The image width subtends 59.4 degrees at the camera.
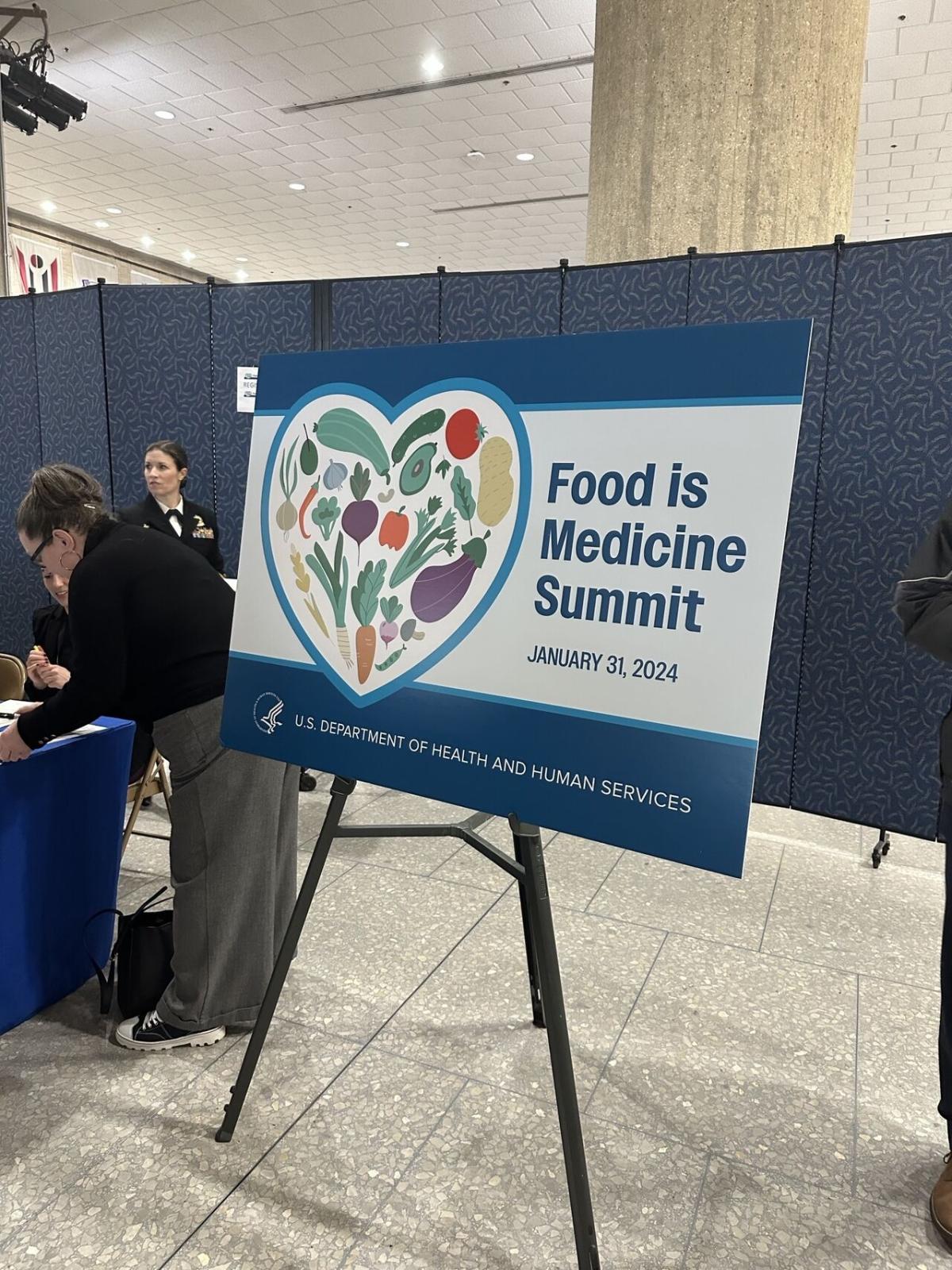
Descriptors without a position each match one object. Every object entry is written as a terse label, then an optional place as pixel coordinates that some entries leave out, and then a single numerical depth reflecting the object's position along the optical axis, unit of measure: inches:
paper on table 84.2
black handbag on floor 82.8
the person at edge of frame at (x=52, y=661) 97.7
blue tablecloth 78.5
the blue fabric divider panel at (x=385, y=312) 145.6
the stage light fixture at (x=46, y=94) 223.8
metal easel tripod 53.5
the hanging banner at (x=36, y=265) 397.1
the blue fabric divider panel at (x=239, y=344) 155.4
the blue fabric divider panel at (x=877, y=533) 114.6
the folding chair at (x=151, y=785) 110.7
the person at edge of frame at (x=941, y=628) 59.8
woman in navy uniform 143.6
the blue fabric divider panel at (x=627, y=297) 127.0
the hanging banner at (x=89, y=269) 446.6
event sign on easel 45.5
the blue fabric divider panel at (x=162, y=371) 163.9
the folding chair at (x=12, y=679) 110.3
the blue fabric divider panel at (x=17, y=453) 182.4
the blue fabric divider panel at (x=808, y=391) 119.8
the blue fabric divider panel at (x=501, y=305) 136.0
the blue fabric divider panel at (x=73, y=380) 172.4
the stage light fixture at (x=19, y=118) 233.0
